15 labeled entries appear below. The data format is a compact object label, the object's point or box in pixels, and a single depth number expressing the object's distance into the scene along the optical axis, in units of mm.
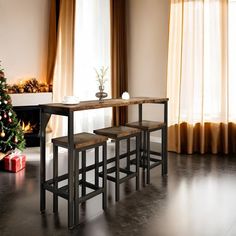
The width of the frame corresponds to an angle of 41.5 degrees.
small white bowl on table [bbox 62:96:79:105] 2889
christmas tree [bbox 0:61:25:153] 4102
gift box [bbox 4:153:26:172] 4102
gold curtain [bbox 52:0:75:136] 5250
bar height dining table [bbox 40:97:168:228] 2617
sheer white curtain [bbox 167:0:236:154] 4867
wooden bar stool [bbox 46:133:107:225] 2674
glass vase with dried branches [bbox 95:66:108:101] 3389
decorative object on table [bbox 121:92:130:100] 3693
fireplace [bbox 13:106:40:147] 5387
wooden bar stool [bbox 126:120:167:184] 3695
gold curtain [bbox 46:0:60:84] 5496
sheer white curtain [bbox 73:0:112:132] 5383
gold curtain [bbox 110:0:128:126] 5855
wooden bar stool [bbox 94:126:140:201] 3193
